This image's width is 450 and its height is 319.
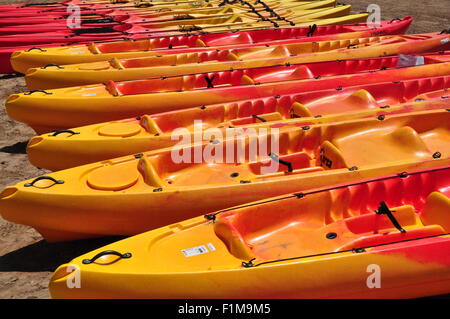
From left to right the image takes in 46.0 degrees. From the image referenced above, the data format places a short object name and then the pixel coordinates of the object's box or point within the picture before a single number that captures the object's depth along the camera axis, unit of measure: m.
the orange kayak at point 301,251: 3.45
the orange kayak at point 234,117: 5.32
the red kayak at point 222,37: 8.34
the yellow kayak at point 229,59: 7.02
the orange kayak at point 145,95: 6.21
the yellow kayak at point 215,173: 4.46
